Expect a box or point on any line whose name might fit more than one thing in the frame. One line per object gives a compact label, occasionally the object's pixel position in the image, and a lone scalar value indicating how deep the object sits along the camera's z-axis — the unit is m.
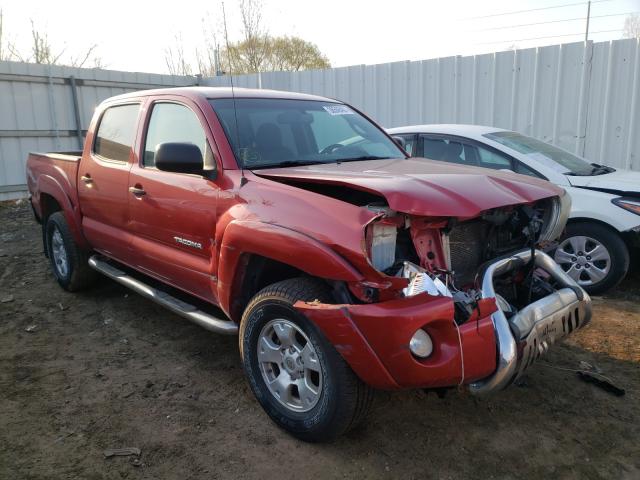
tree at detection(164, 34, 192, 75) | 19.30
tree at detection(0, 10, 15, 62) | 17.12
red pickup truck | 2.38
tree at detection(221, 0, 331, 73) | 16.49
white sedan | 4.93
